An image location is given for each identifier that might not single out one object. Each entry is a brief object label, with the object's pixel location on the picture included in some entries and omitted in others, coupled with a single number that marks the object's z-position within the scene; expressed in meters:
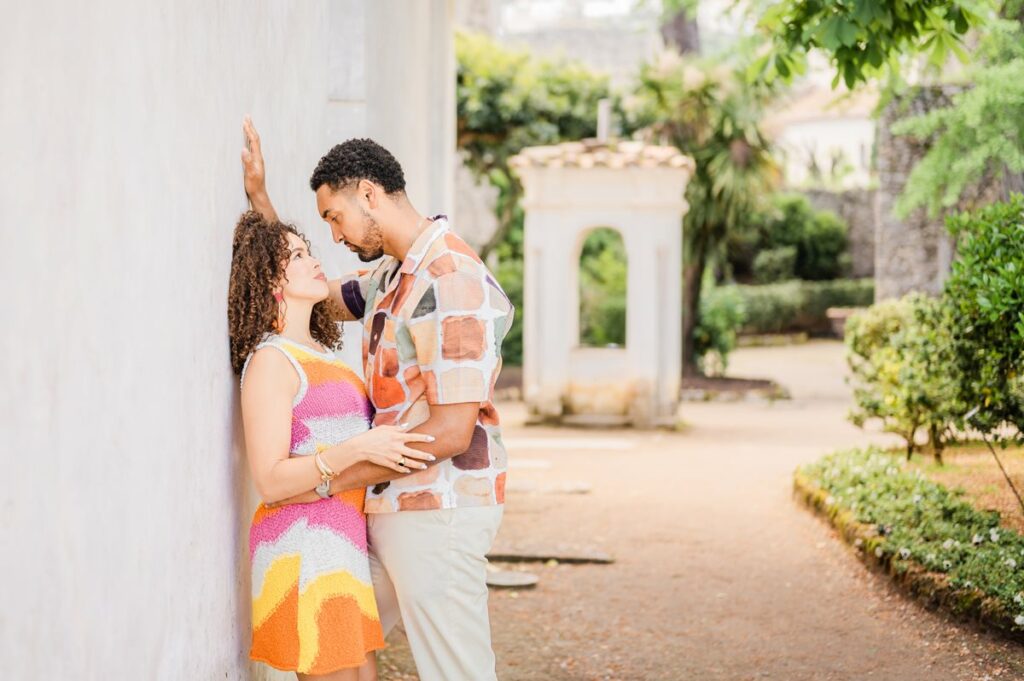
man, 2.94
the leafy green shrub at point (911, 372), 8.02
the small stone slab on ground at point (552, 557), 7.30
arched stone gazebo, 14.21
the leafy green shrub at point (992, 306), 5.82
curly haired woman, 2.92
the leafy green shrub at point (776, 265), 28.92
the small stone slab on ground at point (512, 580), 6.66
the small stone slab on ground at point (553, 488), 9.72
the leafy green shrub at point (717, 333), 20.20
